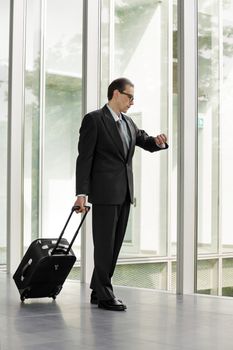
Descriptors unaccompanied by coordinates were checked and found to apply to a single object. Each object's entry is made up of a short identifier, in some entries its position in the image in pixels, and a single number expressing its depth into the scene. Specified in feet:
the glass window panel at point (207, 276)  21.03
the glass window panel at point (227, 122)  20.77
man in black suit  18.06
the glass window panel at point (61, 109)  28.25
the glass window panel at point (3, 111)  31.48
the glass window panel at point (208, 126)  21.21
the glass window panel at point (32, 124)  30.17
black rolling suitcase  19.22
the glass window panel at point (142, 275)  22.97
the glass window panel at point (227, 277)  20.20
